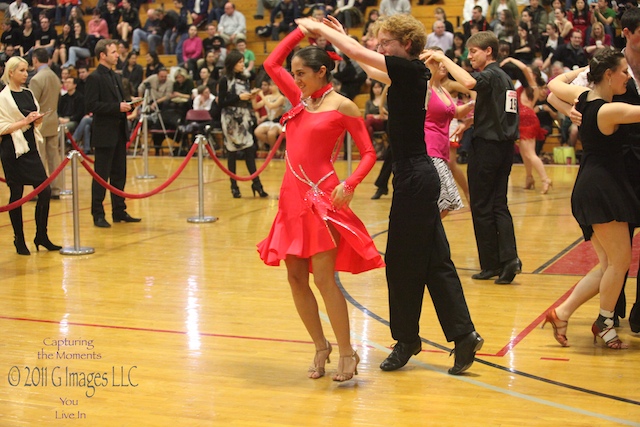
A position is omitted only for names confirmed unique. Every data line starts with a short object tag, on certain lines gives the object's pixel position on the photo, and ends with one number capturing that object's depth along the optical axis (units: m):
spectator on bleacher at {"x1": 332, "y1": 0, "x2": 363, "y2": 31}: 18.66
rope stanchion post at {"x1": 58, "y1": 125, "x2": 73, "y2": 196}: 12.44
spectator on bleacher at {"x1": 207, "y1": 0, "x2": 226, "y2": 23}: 20.58
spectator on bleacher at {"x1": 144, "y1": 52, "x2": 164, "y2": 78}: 18.88
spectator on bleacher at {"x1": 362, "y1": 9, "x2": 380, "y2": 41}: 17.78
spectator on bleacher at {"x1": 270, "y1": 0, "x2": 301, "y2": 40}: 19.38
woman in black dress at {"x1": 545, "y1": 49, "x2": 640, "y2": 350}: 5.20
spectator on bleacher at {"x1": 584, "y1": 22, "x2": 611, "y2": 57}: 15.52
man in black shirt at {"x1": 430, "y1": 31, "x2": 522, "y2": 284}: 7.06
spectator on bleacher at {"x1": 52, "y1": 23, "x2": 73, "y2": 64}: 21.03
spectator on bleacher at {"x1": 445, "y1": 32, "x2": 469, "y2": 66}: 16.11
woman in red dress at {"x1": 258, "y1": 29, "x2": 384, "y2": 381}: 4.78
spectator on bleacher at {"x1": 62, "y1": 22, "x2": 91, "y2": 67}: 20.97
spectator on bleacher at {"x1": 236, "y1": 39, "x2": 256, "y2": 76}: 17.77
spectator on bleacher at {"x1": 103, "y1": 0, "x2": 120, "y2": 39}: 21.86
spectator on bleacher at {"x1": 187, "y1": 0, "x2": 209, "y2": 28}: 20.78
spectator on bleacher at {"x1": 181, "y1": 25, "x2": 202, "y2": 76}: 19.58
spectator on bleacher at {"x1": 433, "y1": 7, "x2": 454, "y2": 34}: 17.41
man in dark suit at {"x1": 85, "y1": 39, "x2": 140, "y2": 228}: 9.95
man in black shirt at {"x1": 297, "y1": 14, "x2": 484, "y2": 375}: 4.78
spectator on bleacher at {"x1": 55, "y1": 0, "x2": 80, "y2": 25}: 22.75
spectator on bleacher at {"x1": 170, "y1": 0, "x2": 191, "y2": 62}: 20.77
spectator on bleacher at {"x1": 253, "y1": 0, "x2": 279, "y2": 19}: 20.38
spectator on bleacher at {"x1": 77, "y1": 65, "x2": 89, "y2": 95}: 18.48
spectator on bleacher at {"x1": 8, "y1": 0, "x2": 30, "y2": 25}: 22.12
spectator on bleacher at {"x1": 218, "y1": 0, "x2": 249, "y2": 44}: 19.53
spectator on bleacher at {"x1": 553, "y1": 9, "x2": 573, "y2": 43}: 16.02
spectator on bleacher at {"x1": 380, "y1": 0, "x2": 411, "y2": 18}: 17.76
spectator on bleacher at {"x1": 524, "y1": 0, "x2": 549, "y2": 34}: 16.84
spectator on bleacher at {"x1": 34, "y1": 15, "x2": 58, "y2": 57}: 21.41
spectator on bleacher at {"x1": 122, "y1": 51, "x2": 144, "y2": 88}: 19.08
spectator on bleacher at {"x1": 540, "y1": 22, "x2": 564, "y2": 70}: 16.14
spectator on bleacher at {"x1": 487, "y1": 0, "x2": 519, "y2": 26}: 17.14
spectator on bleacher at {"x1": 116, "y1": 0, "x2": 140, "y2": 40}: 21.40
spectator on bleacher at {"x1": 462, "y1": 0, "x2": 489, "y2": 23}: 17.36
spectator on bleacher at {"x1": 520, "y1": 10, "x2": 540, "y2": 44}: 16.23
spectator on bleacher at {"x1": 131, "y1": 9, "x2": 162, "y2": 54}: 20.95
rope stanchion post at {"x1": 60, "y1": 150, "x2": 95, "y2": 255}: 8.56
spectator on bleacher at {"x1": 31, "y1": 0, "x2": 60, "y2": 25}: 22.53
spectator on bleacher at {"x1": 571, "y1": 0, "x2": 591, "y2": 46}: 16.30
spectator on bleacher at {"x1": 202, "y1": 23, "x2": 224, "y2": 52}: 18.70
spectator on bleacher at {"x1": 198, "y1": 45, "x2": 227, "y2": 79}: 17.66
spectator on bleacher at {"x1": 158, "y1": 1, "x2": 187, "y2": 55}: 20.83
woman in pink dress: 7.15
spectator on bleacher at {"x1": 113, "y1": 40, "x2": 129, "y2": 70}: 19.75
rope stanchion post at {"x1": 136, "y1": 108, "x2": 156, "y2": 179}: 14.32
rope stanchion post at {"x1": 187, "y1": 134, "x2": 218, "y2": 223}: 10.30
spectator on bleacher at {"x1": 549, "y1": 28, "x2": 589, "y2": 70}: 15.47
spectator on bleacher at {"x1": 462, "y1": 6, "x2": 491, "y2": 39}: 16.70
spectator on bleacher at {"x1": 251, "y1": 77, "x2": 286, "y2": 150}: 16.36
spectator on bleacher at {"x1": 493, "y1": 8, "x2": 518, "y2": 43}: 16.12
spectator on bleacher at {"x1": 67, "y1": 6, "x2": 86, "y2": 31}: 21.55
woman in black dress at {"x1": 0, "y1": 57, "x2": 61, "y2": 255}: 8.36
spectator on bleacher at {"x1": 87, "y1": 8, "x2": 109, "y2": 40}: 21.50
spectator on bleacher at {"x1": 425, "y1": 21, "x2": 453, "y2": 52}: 17.02
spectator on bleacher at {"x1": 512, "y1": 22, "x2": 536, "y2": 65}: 15.90
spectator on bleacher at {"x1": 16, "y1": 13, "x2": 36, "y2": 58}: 21.44
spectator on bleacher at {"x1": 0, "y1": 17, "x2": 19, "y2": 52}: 21.50
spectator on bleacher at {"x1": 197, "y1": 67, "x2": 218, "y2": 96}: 17.48
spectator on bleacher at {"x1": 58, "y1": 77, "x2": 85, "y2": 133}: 17.92
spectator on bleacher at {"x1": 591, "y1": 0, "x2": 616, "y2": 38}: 15.77
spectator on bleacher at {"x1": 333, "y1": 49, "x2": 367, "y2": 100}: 16.94
